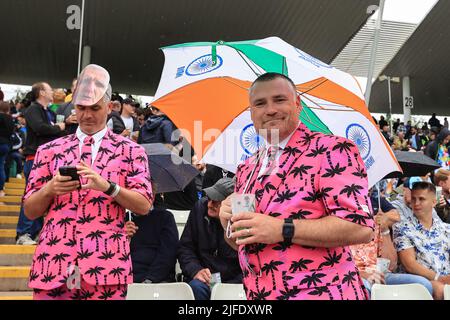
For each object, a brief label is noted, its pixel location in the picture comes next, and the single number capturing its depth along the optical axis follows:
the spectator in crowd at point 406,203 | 5.10
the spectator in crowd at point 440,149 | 12.67
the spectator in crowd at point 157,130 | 6.66
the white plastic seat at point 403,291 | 4.23
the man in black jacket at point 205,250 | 4.41
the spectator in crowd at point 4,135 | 7.27
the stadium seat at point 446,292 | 4.34
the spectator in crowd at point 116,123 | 6.33
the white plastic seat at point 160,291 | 3.88
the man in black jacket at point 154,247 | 4.39
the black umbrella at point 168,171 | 4.64
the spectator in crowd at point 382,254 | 4.54
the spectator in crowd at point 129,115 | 8.05
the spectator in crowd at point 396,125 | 19.84
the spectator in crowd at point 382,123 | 16.29
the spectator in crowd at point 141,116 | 10.69
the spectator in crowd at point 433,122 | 20.71
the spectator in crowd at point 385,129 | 15.93
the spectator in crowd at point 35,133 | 5.52
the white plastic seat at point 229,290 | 4.04
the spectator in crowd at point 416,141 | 16.54
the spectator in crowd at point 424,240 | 4.82
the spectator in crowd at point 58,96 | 7.37
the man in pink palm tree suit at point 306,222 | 1.65
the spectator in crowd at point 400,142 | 14.10
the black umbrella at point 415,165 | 5.36
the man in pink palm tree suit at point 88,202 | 2.22
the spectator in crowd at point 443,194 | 6.14
